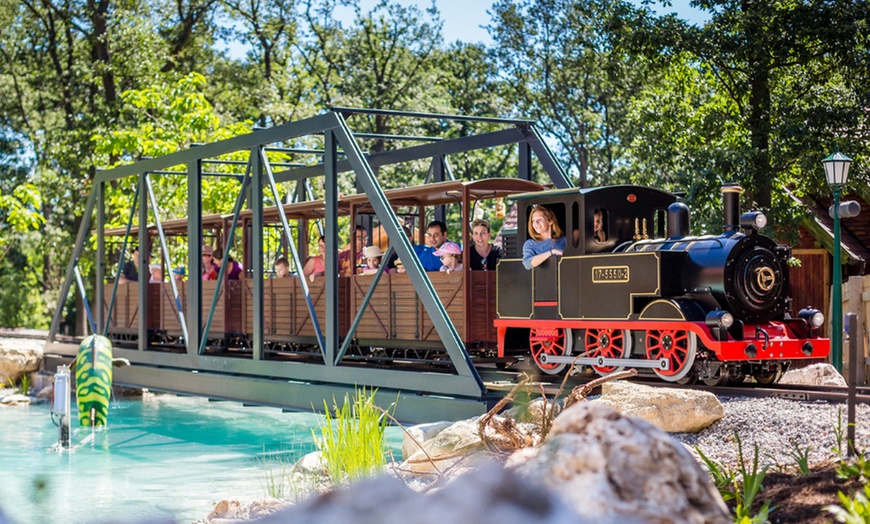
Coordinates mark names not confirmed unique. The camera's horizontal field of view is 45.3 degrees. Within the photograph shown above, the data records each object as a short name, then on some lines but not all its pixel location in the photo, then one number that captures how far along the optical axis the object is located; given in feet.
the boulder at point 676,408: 28.99
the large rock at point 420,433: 33.14
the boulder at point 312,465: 31.32
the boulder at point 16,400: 70.44
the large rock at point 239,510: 26.68
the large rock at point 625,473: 10.82
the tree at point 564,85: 120.47
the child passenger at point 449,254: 43.62
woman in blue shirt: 40.55
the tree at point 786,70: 57.93
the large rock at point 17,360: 75.46
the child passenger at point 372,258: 47.78
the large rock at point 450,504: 8.94
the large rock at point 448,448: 27.94
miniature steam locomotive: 36.78
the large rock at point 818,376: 41.46
